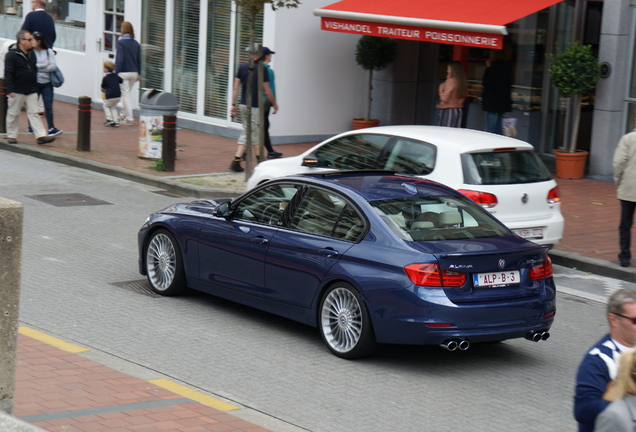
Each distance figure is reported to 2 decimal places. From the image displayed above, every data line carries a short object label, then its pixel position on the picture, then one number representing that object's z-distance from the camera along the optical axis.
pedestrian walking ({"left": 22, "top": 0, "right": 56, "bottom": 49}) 20.42
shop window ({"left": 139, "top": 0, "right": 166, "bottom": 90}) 22.09
